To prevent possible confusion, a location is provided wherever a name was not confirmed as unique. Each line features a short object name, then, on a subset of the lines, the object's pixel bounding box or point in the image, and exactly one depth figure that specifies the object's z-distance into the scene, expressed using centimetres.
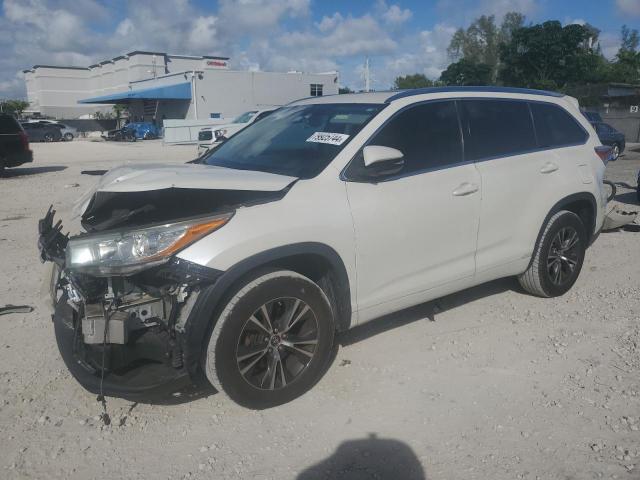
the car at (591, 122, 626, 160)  2078
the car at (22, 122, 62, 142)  3831
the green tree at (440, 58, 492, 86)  7056
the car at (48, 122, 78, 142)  4052
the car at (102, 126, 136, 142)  4059
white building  4594
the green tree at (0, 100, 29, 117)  7011
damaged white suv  291
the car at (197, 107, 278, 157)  2342
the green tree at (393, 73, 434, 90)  6769
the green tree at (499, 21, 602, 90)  6325
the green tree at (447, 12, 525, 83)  8088
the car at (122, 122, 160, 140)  4108
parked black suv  1537
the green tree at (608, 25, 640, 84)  5675
